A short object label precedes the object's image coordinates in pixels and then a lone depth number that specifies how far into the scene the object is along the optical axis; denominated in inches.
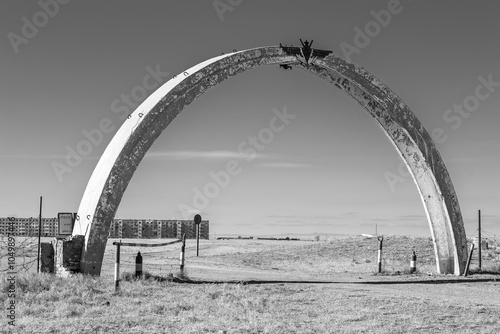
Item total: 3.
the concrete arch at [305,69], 632.4
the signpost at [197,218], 1110.4
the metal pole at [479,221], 945.3
